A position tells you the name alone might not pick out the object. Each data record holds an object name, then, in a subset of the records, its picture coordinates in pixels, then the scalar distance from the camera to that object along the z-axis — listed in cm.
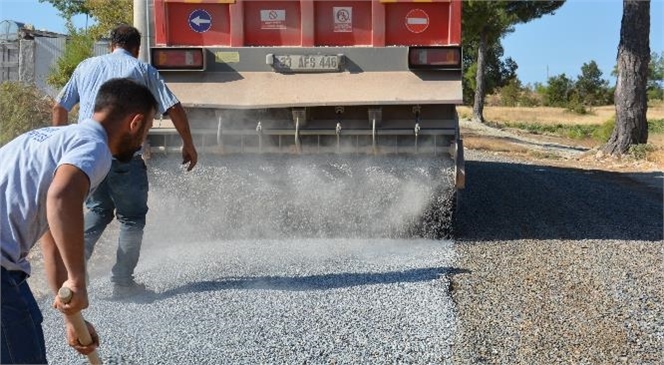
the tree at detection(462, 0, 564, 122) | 2824
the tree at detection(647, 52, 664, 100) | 6767
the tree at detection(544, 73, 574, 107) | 7100
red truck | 647
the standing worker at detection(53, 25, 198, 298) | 530
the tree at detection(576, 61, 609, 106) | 7138
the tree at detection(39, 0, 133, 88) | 1908
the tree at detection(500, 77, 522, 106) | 6475
